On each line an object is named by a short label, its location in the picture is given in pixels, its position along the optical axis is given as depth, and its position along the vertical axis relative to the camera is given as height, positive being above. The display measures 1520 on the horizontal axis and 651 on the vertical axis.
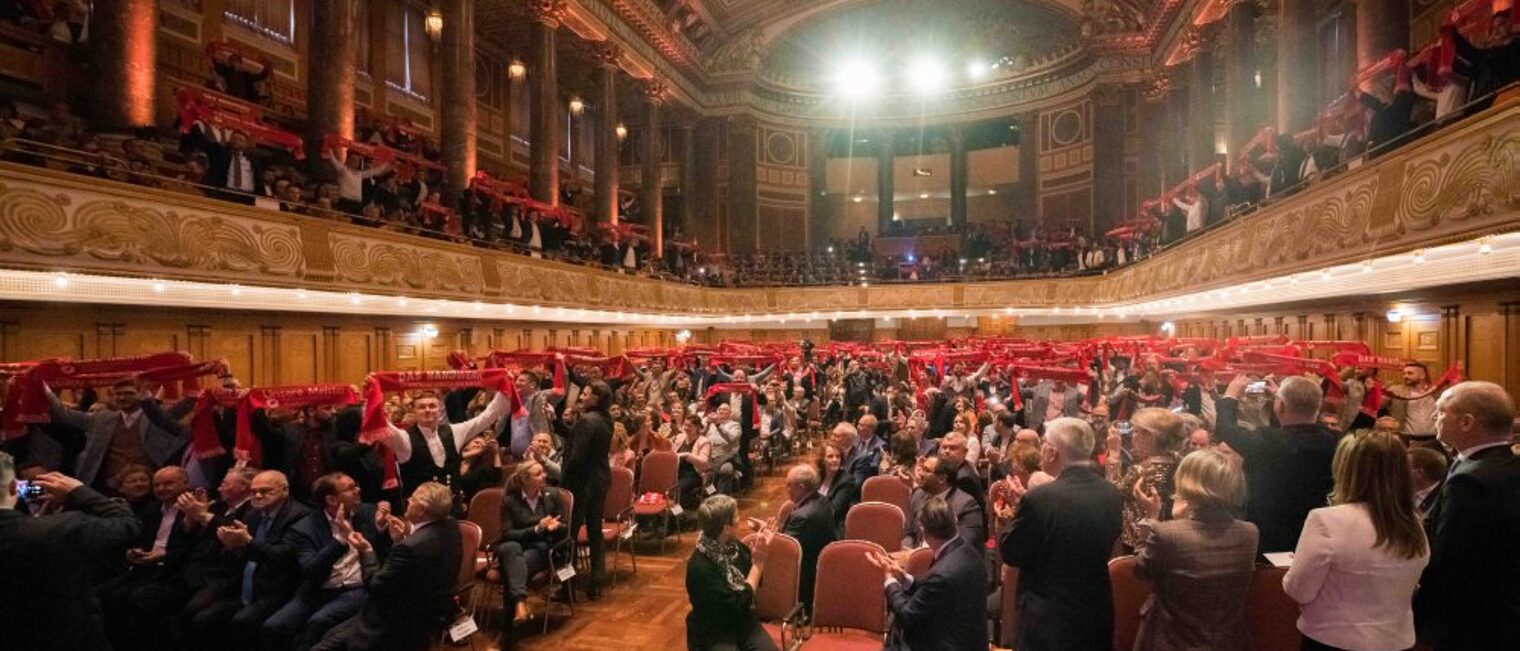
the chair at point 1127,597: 3.04 -1.12
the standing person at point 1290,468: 2.99 -0.60
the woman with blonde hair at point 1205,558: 2.35 -0.75
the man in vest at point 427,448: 4.94 -0.83
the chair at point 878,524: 4.43 -1.19
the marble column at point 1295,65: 12.72 +4.37
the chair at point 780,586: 3.84 -1.35
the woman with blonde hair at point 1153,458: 3.24 -0.61
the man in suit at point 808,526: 4.12 -1.12
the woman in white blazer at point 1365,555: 2.11 -0.67
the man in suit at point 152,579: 3.86 -1.31
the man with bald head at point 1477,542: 2.18 -0.66
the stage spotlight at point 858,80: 29.33 +9.57
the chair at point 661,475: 6.91 -1.39
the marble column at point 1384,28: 10.92 +4.25
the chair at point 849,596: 3.69 -1.35
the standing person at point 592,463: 5.39 -0.99
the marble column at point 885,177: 29.84 +5.87
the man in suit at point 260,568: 3.72 -1.21
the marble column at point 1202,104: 18.53 +5.40
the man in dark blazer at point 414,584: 3.31 -1.15
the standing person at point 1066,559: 2.63 -0.84
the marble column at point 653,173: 23.44 +4.79
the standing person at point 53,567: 2.65 -0.86
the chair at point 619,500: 6.12 -1.42
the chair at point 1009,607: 3.55 -1.37
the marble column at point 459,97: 14.26 +4.42
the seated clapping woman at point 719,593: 3.16 -1.13
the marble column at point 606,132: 20.44 +5.32
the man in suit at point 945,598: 2.75 -1.02
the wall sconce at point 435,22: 14.78 +6.07
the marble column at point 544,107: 17.12 +5.04
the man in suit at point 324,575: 3.68 -1.24
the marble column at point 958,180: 29.22 +5.58
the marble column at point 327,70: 11.45 +3.97
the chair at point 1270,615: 2.72 -1.08
